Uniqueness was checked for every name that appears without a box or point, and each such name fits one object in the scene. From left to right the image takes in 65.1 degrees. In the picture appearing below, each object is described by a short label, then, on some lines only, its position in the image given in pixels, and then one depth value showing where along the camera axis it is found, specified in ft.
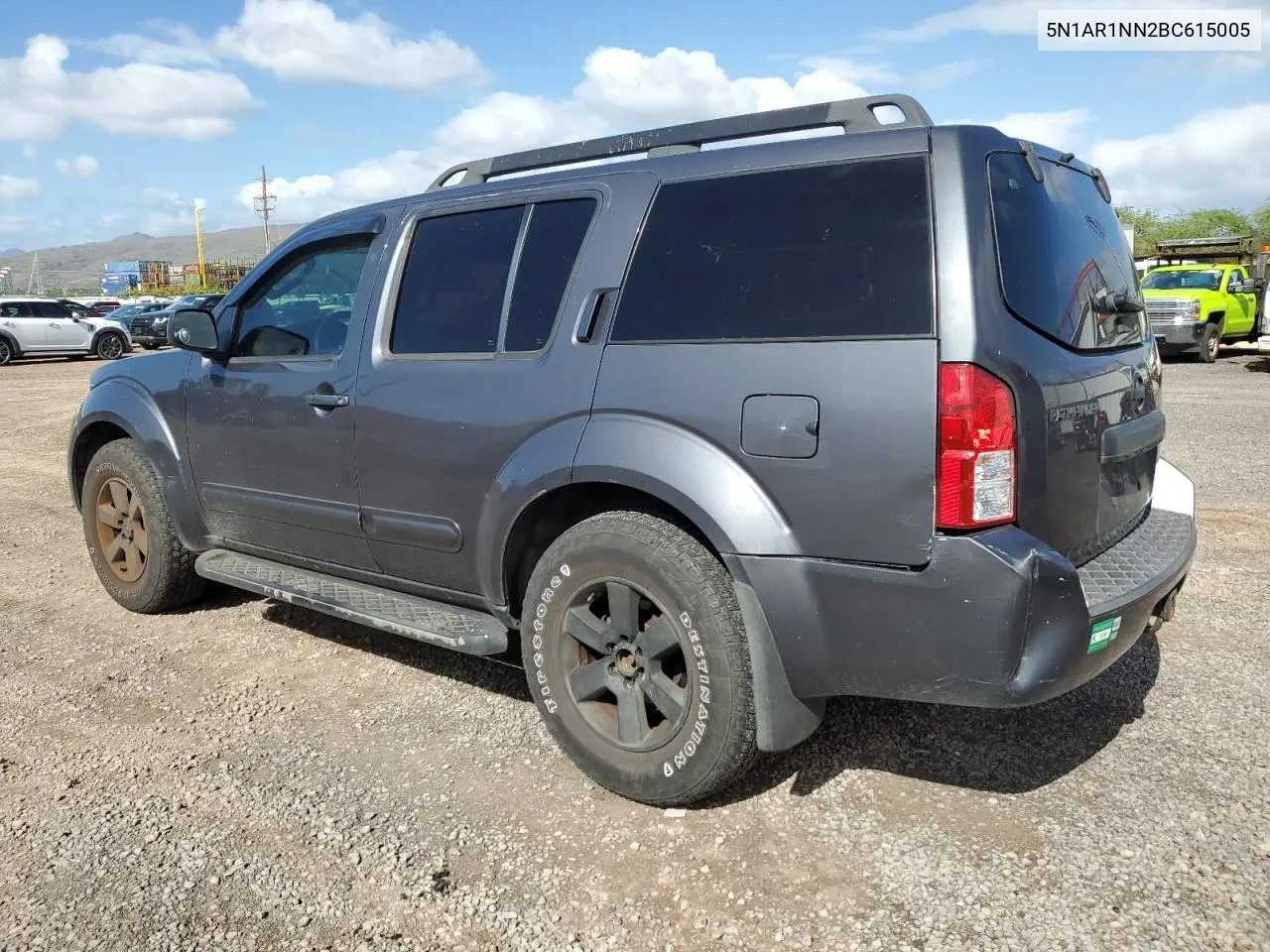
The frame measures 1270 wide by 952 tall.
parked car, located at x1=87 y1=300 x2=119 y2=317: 129.13
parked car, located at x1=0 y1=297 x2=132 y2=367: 79.15
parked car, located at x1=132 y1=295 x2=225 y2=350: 99.45
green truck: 60.18
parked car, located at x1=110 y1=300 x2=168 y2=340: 116.21
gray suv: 8.04
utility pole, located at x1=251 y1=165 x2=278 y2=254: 292.61
